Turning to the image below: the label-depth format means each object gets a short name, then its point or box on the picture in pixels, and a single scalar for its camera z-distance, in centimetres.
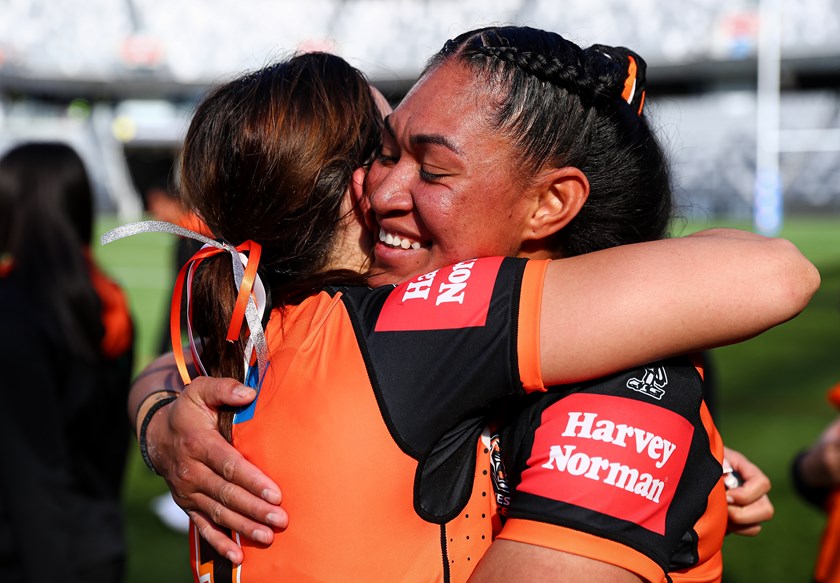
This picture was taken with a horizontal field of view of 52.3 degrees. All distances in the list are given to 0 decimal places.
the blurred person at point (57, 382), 321
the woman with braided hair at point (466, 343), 131
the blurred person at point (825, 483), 244
